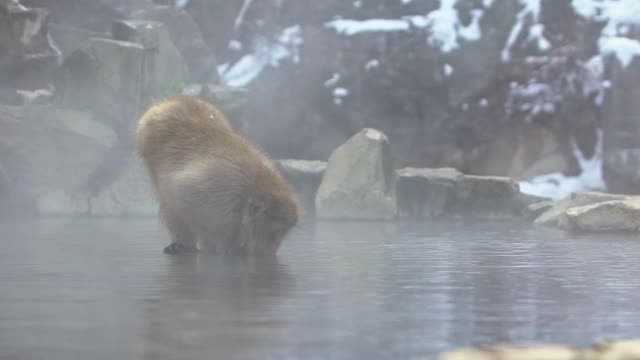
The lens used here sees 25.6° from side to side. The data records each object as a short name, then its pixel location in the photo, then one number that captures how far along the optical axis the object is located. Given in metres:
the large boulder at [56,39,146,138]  18.20
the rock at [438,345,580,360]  3.45
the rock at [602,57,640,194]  21.17
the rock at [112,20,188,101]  19.14
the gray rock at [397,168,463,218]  18.25
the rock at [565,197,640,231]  14.46
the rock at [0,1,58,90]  19.69
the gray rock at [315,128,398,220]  17.30
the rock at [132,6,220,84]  22.11
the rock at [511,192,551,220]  17.67
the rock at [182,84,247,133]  18.89
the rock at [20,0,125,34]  23.02
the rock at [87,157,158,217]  17.45
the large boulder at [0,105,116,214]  17.20
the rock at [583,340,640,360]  3.54
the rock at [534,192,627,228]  16.00
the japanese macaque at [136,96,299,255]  9.32
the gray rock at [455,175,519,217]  18.33
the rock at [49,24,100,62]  21.97
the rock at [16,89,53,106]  18.88
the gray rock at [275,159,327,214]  18.20
